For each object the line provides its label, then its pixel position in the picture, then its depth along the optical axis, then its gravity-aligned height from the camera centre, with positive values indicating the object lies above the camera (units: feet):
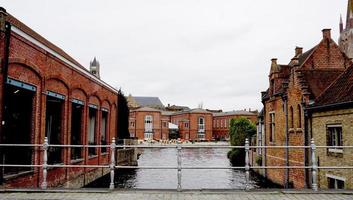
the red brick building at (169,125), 269.03 +2.59
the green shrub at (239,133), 112.37 -1.58
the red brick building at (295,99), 55.57 +5.14
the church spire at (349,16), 256.66 +82.87
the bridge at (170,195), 22.09 -4.29
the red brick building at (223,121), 285.02 +6.37
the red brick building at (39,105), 31.71 +2.65
